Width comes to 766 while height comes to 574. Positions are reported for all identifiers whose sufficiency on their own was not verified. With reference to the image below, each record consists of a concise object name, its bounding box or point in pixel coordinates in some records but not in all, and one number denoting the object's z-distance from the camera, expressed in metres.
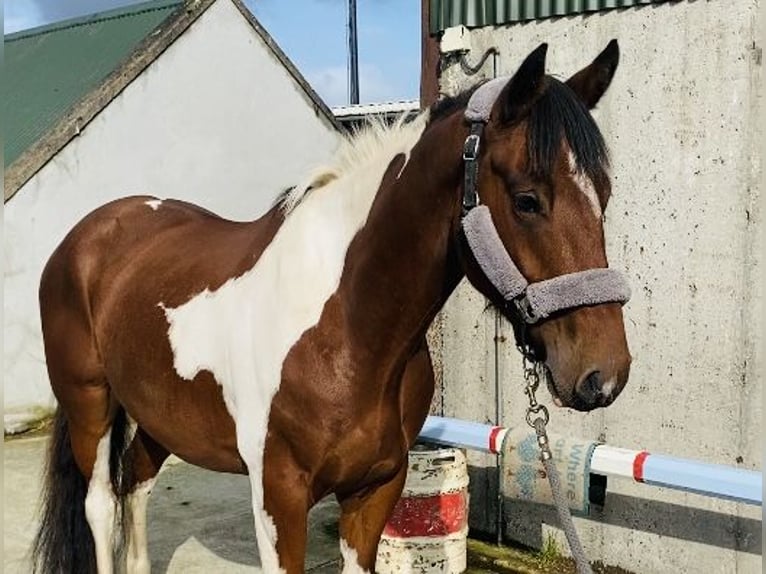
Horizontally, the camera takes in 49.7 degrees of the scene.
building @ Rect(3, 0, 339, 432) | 6.92
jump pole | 3.01
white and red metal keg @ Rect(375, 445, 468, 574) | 3.53
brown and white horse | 1.75
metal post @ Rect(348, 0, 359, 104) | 21.67
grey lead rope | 2.05
